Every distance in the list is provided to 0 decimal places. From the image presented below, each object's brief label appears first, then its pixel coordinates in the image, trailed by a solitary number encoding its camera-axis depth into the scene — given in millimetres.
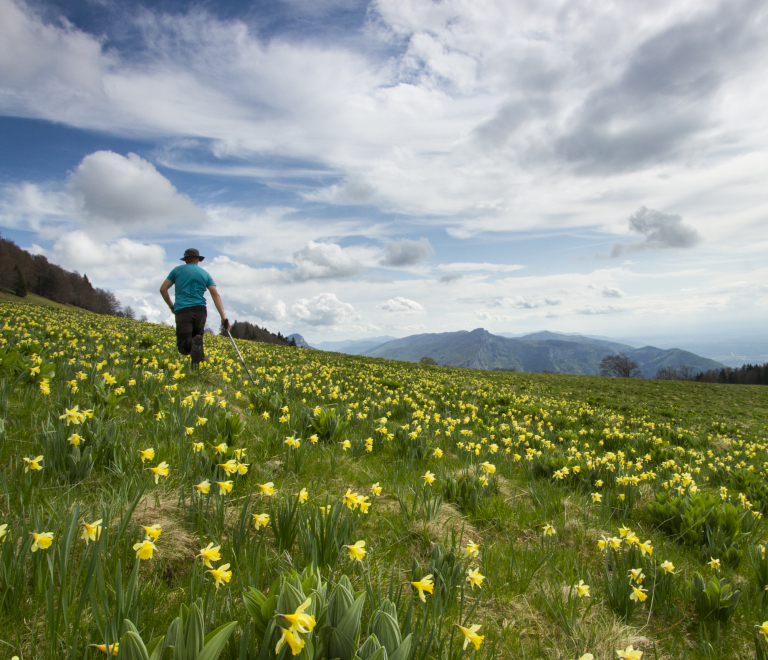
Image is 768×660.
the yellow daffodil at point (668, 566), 2492
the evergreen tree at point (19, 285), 78062
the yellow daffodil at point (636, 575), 2264
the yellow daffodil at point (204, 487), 2360
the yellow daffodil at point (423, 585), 1760
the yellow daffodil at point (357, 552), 1912
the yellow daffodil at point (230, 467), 2696
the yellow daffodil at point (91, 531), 1622
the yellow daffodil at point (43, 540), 1595
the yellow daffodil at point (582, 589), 2209
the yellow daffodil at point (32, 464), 2305
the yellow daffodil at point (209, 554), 1708
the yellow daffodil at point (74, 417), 2773
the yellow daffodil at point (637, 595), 2178
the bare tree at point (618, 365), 105062
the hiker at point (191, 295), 8766
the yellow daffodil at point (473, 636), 1574
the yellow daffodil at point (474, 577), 2059
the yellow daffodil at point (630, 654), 1545
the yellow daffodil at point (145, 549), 1560
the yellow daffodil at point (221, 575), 1606
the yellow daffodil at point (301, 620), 1255
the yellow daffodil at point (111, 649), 1221
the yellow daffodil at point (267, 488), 2400
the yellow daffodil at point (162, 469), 2280
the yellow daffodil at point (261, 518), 2078
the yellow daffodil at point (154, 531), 1667
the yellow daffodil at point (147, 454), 2717
